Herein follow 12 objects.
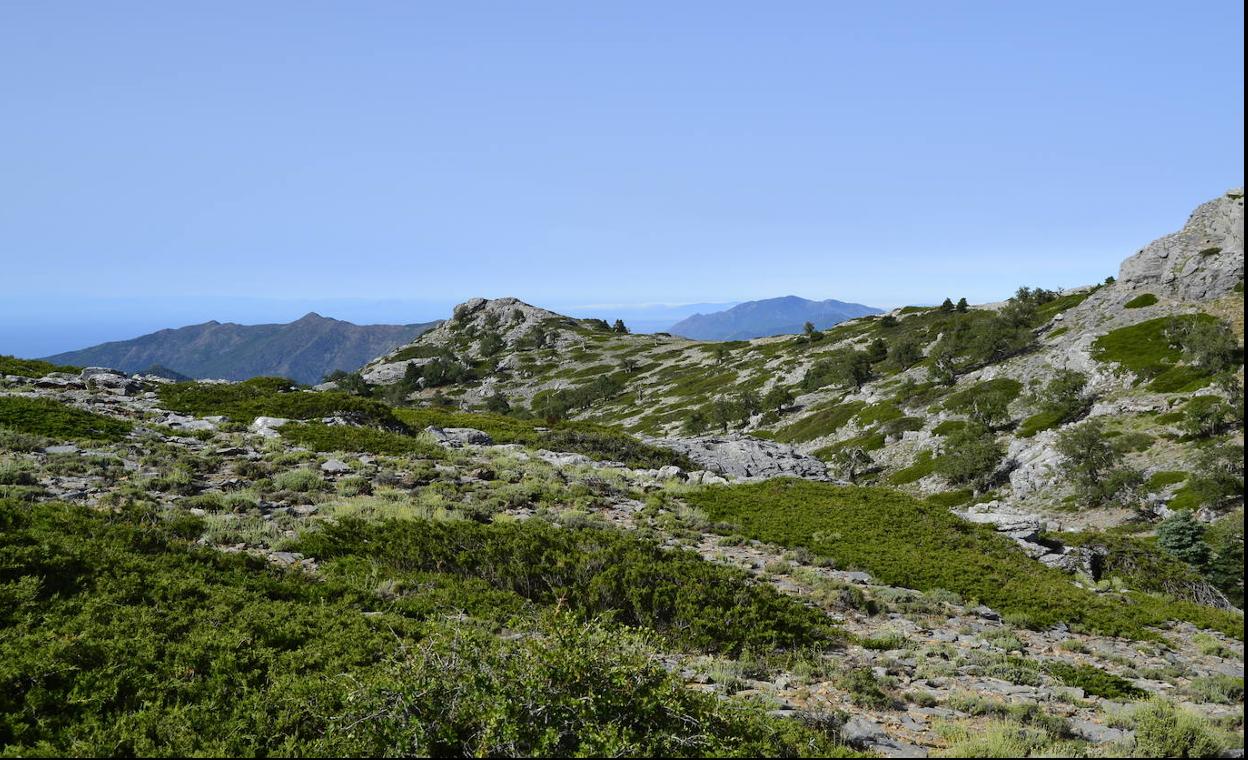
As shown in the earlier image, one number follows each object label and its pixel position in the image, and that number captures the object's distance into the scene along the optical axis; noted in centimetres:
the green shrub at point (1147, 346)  6531
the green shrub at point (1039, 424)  6569
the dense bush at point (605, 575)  1178
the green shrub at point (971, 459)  6169
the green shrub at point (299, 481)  1891
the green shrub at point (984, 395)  7450
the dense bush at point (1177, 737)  716
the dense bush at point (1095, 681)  988
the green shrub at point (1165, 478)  4884
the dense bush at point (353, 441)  2569
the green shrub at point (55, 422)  2102
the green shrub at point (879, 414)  8361
